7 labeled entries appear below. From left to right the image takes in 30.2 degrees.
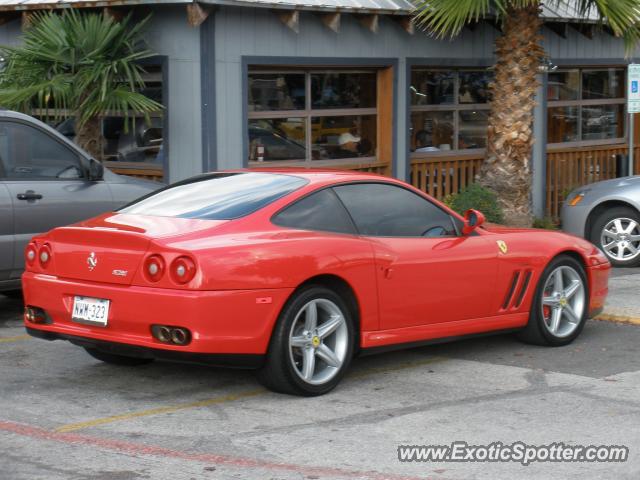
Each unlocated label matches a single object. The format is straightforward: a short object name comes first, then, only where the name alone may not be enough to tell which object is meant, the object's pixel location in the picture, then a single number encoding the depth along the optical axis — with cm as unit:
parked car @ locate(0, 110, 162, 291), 983
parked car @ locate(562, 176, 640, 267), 1384
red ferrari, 679
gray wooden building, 1362
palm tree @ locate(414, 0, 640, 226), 1454
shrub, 1497
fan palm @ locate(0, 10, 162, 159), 1311
